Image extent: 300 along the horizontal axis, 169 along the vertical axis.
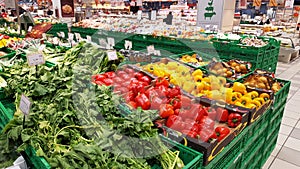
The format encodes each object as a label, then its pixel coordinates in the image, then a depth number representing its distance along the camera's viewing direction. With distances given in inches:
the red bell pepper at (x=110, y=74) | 96.1
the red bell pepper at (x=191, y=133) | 64.8
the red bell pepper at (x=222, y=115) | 77.3
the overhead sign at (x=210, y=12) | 261.1
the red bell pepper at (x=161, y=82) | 88.4
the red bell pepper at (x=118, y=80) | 93.2
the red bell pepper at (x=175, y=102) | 77.2
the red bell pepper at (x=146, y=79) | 94.7
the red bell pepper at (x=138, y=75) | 98.1
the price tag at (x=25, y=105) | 56.6
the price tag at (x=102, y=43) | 137.3
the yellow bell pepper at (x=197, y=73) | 109.5
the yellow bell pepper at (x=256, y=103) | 87.3
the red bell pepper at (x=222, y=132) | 68.3
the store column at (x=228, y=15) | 261.3
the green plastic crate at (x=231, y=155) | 64.9
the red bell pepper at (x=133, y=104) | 76.0
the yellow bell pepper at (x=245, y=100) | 89.9
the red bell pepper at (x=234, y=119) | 74.2
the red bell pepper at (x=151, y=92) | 79.1
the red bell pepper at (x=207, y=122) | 69.1
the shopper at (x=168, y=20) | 293.4
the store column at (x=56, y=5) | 334.3
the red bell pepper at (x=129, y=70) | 103.4
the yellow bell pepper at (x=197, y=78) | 105.1
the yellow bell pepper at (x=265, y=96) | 93.0
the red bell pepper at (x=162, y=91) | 80.5
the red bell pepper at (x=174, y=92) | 82.7
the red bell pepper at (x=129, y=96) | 81.2
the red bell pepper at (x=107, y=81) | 90.3
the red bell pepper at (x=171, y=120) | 70.8
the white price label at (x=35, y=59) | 79.8
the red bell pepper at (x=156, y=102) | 76.6
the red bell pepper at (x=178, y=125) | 69.0
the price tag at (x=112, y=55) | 102.1
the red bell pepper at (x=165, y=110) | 72.0
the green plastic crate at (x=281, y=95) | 102.6
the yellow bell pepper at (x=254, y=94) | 95.3
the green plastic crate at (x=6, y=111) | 72.5
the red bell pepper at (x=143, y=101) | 76.6
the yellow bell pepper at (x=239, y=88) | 99.0
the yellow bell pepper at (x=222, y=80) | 106.3
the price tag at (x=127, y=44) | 136.0
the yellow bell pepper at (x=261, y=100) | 90.0
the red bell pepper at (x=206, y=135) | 64.8
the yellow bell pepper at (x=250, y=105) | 85.3
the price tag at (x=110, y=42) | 128.9
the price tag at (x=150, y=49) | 138.9
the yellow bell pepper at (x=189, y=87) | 97.1
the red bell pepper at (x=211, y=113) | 76.9
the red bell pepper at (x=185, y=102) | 79.7
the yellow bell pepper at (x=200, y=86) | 97.4
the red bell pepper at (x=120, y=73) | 100.3
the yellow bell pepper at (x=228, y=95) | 92.1
